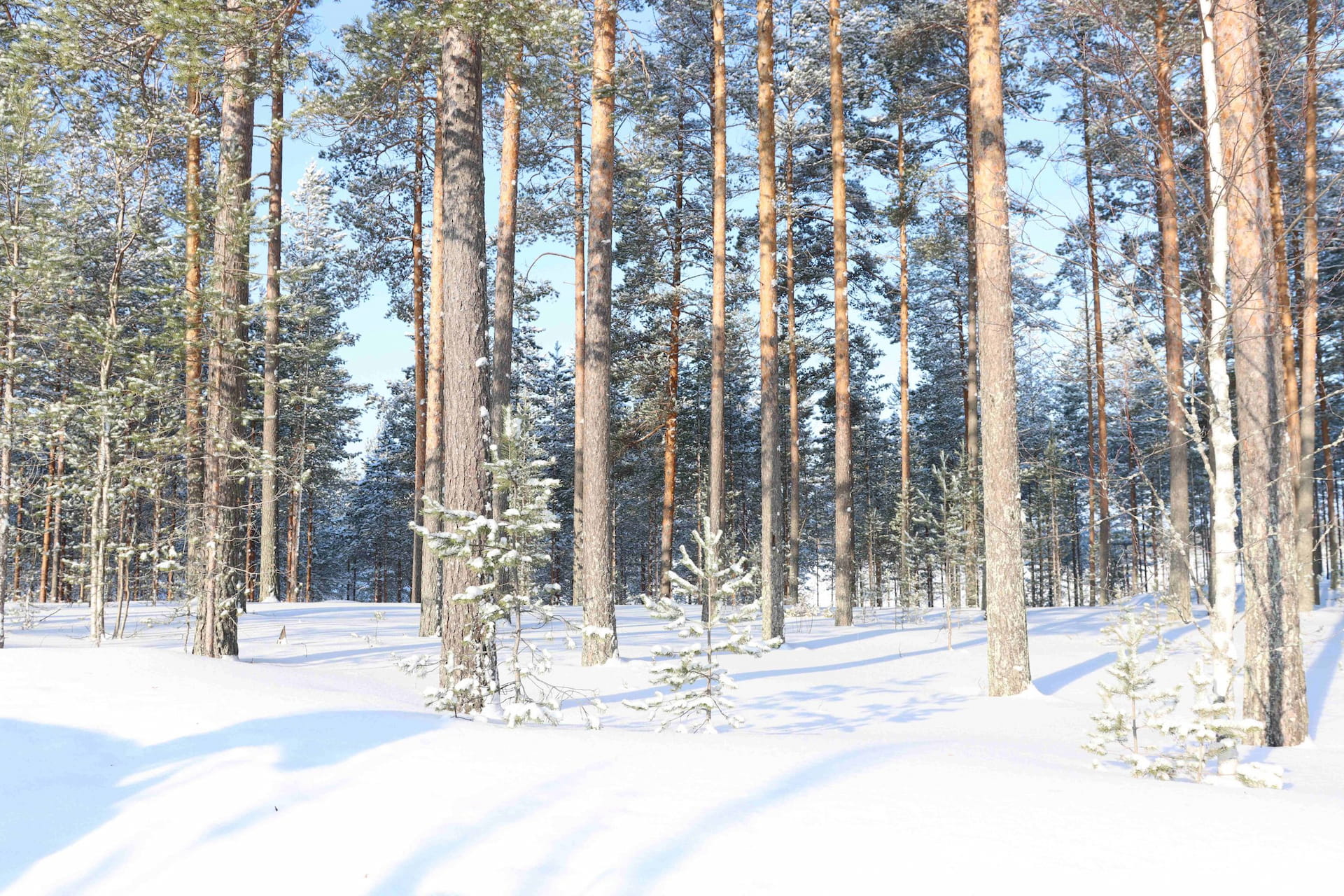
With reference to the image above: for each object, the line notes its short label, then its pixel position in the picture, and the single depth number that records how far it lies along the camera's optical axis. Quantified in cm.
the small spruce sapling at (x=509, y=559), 571
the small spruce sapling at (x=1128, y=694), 475
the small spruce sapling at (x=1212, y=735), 423
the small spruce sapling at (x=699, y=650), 605
